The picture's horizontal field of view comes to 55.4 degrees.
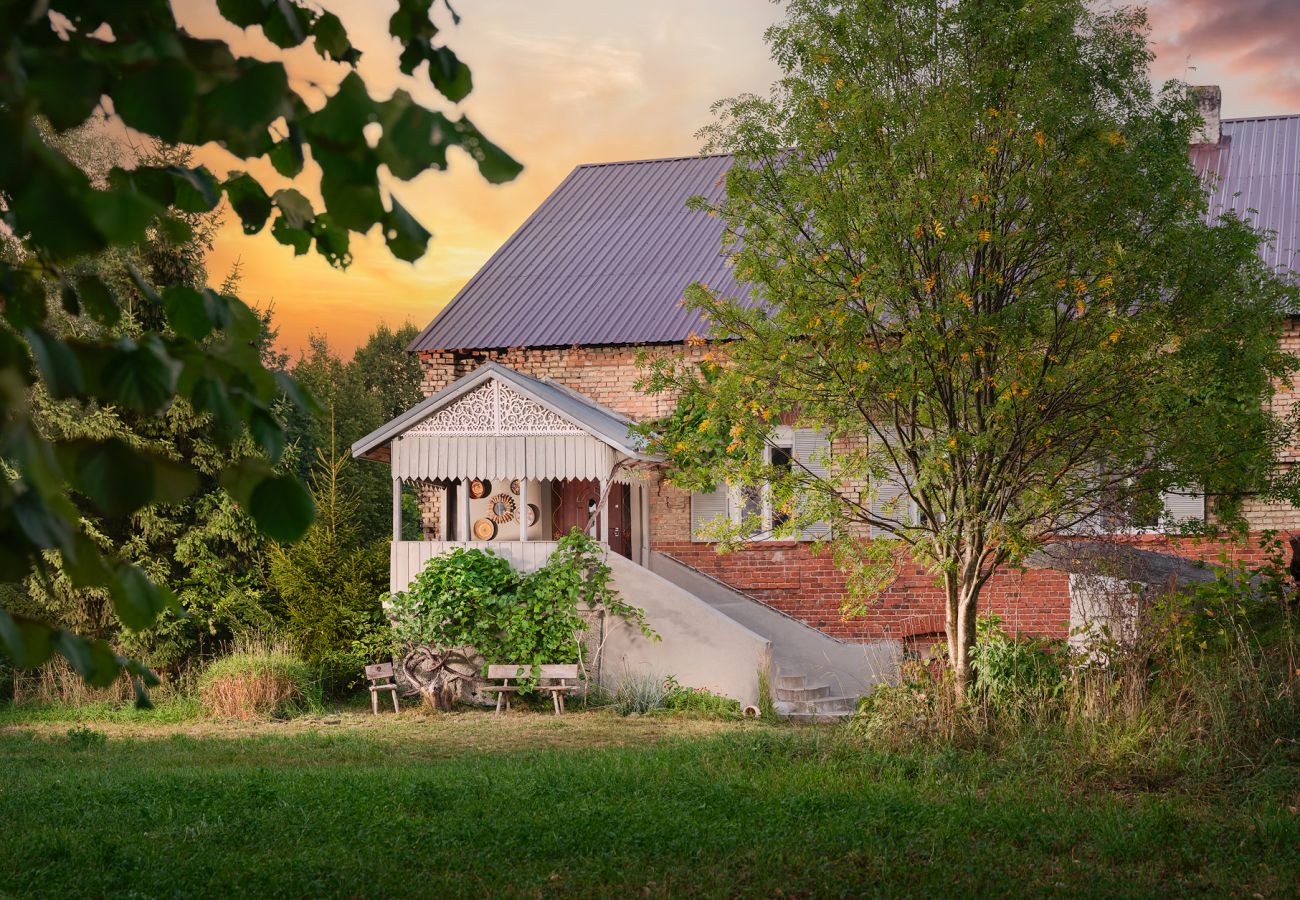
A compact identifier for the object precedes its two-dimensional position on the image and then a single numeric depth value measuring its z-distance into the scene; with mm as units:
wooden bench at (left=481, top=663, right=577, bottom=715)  14867
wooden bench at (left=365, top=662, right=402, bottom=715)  15219
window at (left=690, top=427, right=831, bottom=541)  17784
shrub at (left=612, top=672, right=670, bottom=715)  14773
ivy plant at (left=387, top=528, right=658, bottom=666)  15344
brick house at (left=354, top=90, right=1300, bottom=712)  16281
